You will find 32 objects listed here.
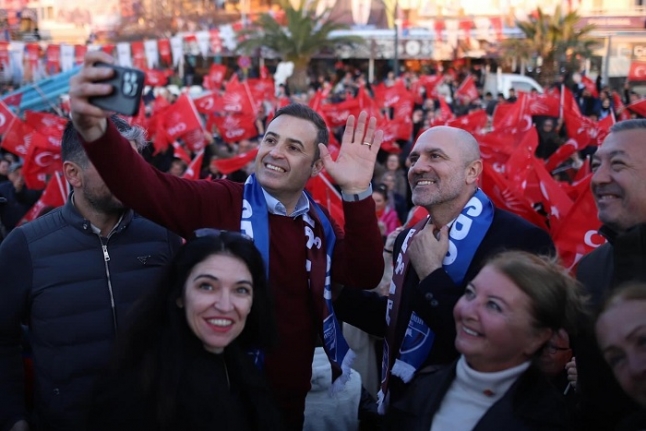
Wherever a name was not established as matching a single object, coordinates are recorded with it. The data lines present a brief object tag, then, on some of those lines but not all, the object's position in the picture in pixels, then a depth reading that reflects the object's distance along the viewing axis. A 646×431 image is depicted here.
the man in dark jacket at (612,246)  2.19
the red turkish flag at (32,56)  25.20
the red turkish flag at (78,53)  23.37
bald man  2.60
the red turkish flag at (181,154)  8.62
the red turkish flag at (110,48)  23.93
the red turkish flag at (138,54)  24.75
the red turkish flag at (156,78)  19.41
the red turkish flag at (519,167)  5.93
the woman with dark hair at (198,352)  2.02
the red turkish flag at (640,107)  7.63
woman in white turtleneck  2.04
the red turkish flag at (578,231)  4.34
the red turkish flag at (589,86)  15.64
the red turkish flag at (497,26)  34.47
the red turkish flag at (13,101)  12.87
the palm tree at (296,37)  31.44
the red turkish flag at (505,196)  5.11
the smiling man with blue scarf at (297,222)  2.58
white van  22.47
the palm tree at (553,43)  28.97
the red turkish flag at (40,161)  7.70
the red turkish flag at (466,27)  34.65
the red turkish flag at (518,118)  8.91
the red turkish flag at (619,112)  10.71
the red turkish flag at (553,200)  5.01
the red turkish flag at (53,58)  24.39
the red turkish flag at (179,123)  9.48
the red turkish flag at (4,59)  21.83
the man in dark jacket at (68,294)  2.60
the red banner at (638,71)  13.38
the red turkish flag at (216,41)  32.41
